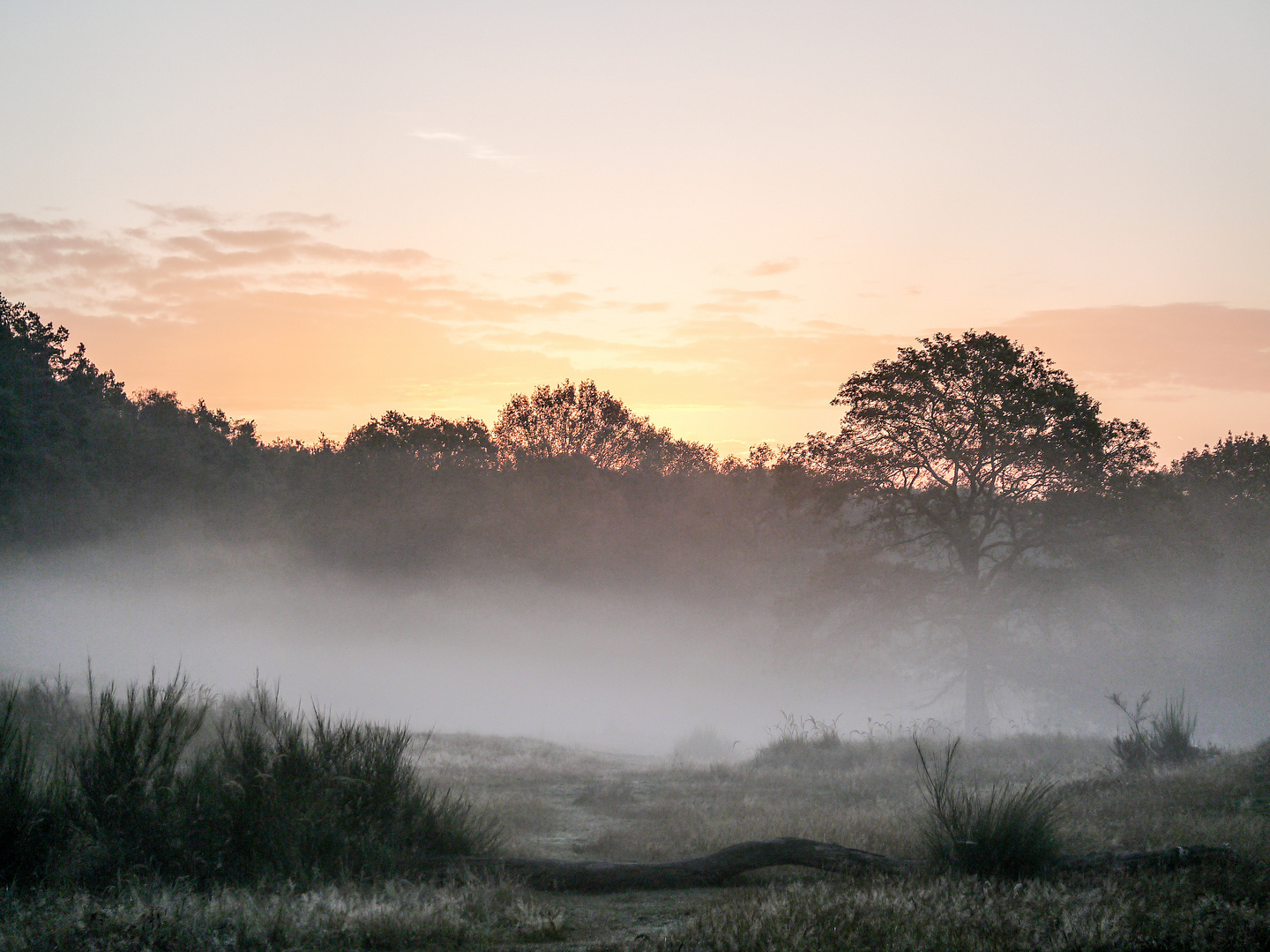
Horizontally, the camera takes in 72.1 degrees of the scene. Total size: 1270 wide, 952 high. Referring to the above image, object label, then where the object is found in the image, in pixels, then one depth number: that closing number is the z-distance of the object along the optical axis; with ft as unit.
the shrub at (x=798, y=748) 59.41
